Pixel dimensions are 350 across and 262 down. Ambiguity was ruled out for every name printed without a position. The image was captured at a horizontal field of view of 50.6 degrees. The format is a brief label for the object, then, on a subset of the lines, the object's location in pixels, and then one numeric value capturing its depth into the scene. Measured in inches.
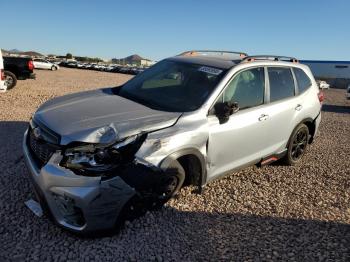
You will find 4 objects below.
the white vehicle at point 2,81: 440.5
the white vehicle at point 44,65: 1556.3
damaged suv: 137.0
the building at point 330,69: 3090.6
